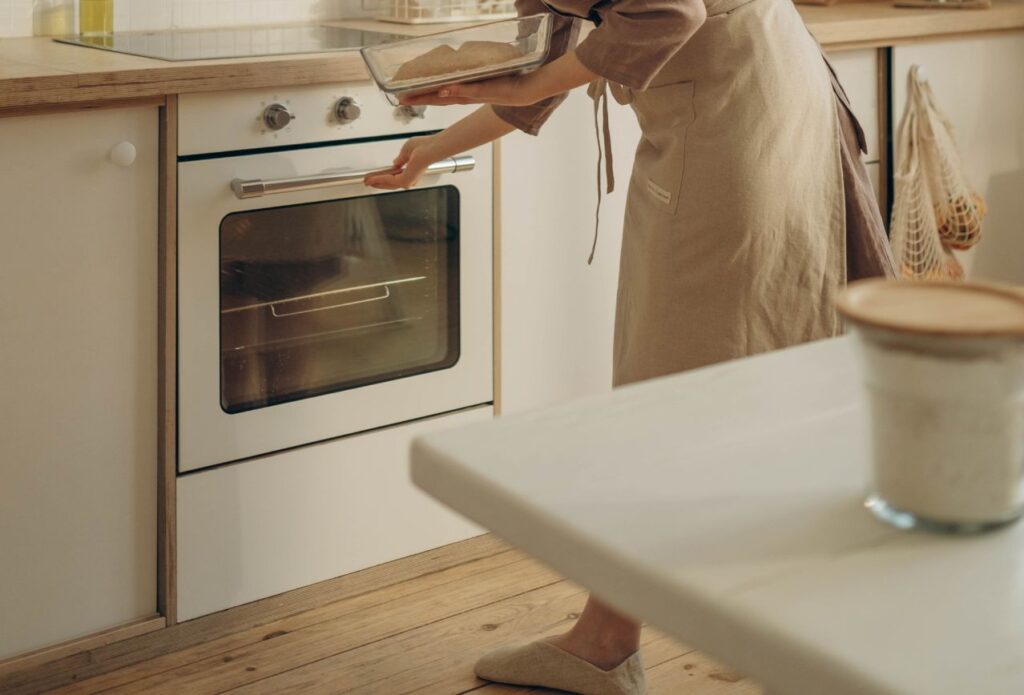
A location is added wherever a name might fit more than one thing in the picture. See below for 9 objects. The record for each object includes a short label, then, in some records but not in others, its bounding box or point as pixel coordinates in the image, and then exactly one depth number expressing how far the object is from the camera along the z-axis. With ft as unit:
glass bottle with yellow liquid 7.58
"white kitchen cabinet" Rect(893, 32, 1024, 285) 9.23
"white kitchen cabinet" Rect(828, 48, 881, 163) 8.57
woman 5.29
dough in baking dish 5.19
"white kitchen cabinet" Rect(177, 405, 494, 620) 6.64
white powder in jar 1.99
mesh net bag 8.84
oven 6.33
